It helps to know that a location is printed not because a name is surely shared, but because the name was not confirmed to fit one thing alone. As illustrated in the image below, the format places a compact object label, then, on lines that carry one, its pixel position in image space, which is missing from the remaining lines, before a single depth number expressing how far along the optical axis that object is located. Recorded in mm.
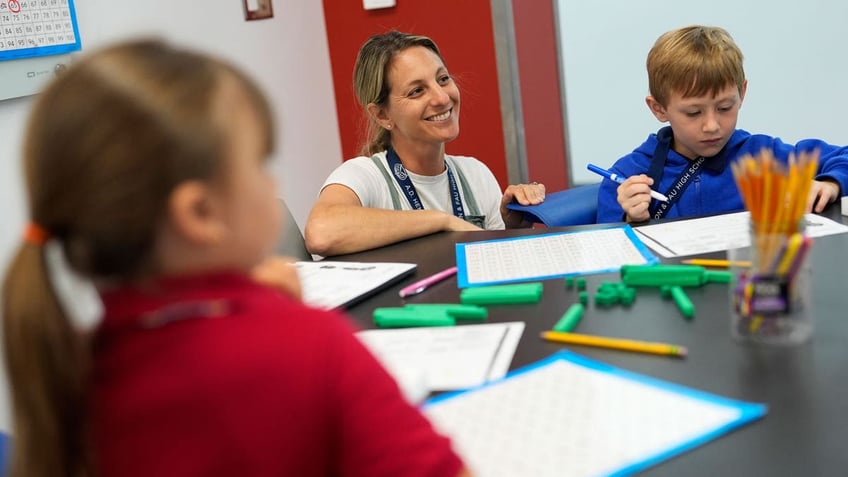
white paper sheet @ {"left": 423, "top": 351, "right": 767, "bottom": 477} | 741
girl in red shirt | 502
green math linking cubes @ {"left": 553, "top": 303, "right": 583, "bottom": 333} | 1076
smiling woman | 2053
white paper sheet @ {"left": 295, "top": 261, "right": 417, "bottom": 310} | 1323
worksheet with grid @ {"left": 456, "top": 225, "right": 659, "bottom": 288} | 1360
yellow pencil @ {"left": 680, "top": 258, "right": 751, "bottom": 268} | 1279
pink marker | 1329
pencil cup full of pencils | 912
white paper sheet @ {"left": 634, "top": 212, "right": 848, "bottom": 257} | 1399
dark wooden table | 724
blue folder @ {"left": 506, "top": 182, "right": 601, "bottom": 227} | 1895
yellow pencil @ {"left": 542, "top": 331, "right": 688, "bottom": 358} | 964
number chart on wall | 2291
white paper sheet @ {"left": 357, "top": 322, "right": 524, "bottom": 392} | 949
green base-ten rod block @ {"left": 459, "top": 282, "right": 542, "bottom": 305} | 1221
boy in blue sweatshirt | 1860
